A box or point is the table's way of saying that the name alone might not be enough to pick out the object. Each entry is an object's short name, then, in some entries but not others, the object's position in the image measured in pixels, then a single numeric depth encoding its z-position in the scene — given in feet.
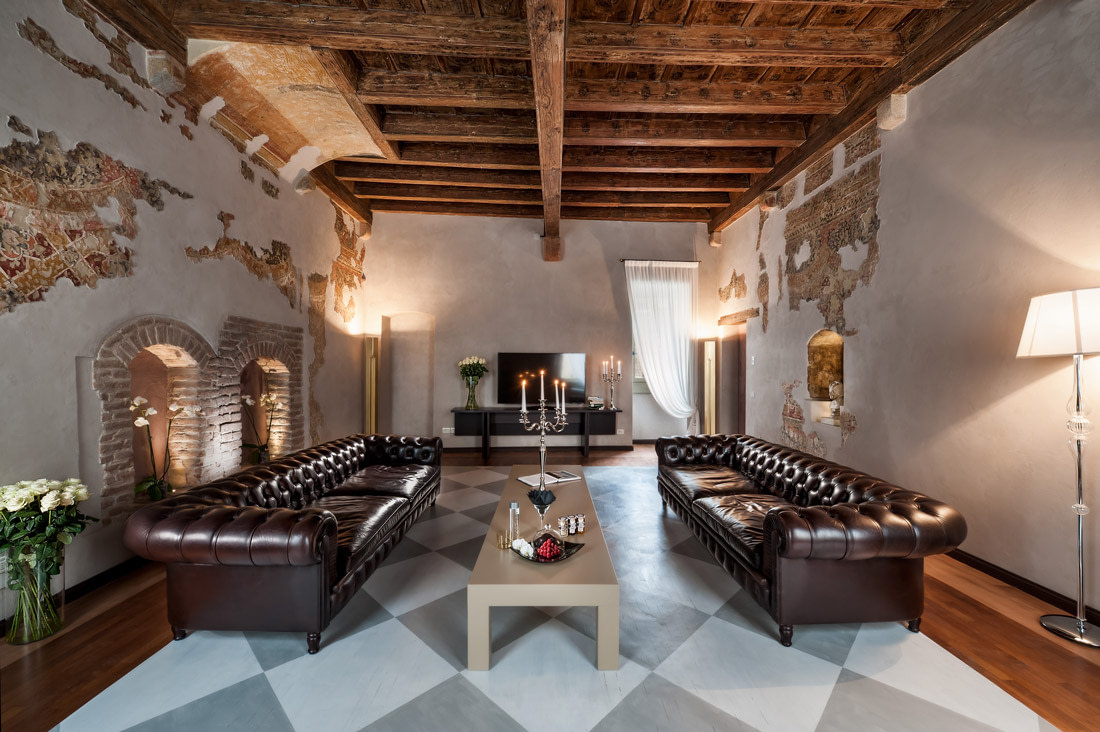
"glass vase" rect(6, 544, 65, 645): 6.70
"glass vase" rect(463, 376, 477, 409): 21.17
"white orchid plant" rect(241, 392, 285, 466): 14.24
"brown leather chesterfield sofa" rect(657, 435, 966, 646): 6.52
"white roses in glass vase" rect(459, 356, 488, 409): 20.94
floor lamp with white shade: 6.57
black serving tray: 6.89
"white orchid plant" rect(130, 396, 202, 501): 9.20
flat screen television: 21.74
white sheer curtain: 21.77
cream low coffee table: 6.15
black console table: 20.57
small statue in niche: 14.01
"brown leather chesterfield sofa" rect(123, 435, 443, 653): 6.34
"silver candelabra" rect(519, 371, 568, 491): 9.81
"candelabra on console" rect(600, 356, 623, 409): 21.88
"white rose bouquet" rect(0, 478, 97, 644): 6.53
